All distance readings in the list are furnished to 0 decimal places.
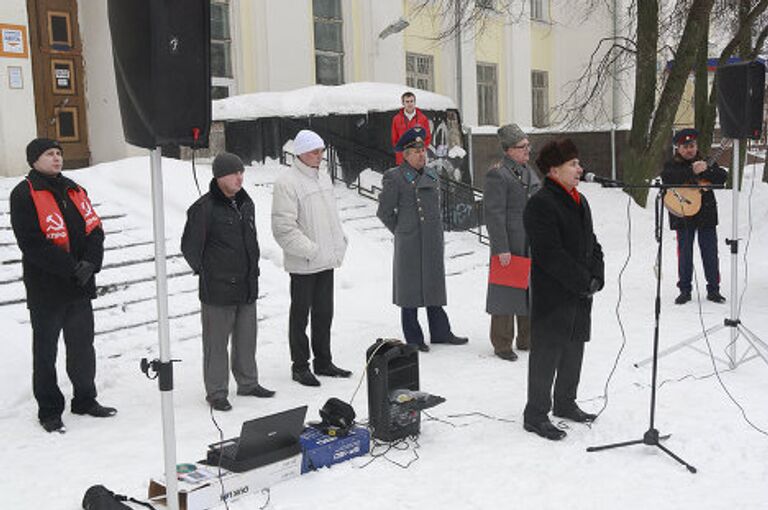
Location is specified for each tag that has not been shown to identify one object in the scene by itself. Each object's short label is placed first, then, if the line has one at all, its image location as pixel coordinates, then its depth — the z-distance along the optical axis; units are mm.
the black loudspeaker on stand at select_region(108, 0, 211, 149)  4020
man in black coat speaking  5395
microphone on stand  5025
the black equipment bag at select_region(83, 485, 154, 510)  4379
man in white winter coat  6828
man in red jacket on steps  13406
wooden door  12969
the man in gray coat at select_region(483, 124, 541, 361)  7406
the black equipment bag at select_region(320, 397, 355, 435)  5254
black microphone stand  5145
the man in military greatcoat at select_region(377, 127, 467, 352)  7863
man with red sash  5926
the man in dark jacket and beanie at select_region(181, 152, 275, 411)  6273
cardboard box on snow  4469
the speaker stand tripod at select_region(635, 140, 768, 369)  6793
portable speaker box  5484
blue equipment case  5039
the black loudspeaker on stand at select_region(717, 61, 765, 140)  6922
